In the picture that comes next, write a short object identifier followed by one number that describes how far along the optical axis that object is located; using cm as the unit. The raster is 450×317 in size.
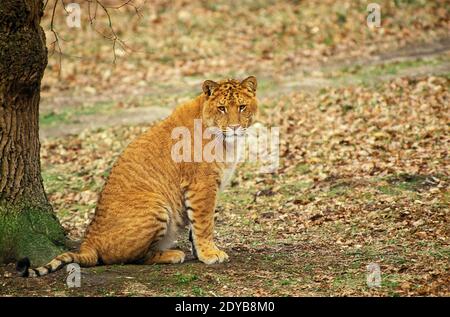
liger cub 1589
